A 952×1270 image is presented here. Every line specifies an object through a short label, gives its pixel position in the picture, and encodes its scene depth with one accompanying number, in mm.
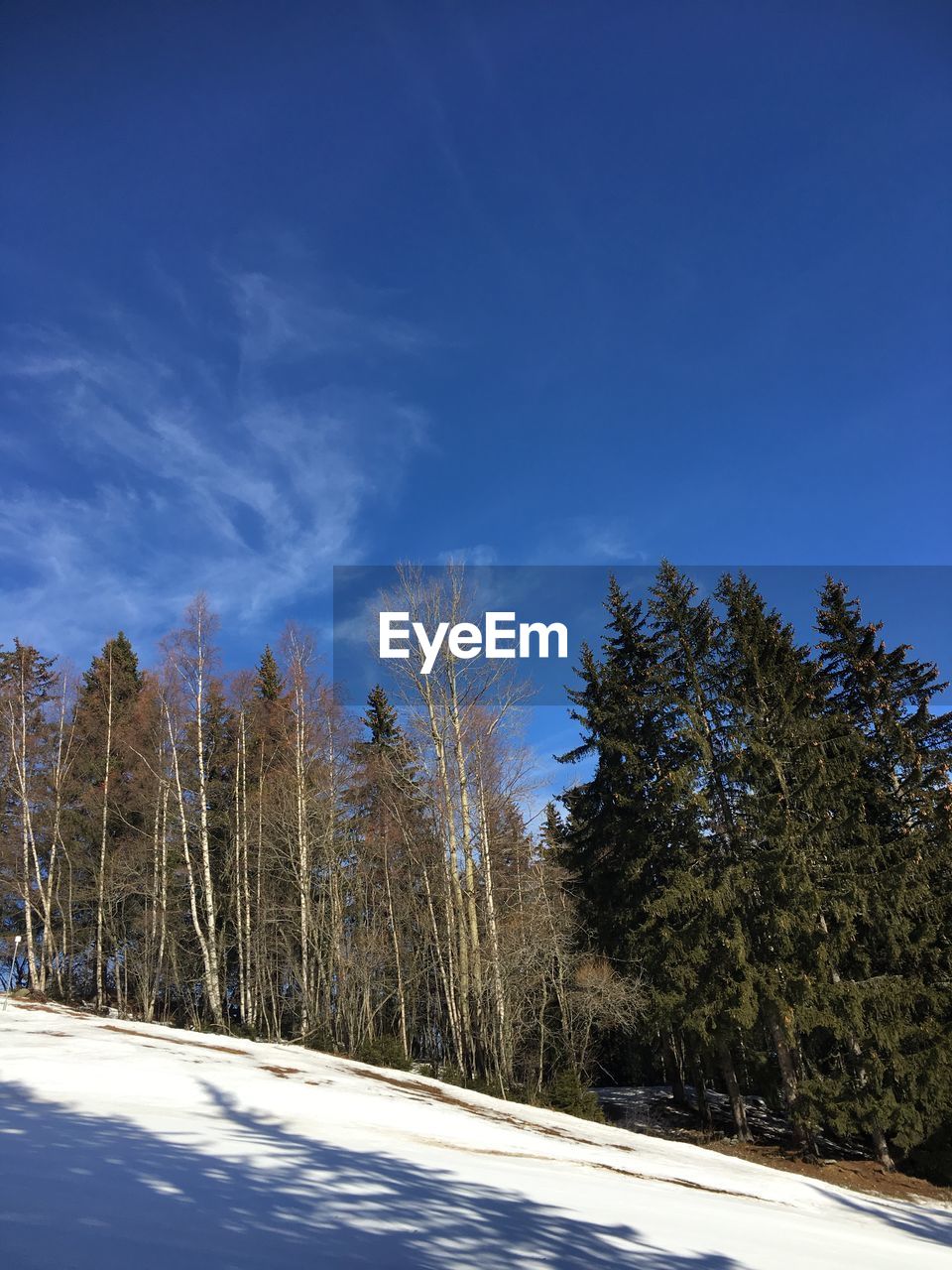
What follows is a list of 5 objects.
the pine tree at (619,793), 19547
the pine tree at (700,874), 16141
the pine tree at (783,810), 15812
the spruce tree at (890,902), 14992
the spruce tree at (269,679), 29078
